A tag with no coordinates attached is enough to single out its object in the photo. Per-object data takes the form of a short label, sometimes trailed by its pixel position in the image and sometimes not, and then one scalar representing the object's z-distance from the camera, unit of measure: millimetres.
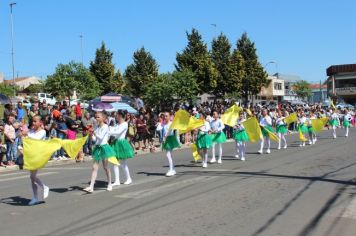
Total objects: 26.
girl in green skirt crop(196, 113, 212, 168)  15234
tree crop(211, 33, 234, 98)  53038
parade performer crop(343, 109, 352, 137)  30797
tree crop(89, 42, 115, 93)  55906
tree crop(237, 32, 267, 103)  58688
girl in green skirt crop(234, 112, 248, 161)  17522
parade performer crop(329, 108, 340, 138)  29308
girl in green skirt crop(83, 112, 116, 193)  10898
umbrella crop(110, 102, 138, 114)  31159
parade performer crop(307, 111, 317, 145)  24469
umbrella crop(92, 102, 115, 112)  29141
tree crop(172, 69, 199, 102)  41066
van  53175
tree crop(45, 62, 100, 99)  49125
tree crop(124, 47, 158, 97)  57062
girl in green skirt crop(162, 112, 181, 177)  13531
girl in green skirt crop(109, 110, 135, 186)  11734
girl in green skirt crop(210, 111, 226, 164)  16219
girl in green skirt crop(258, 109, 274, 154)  19984
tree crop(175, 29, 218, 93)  49188
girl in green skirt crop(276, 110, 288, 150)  22203
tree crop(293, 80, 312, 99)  118938
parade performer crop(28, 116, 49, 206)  9916
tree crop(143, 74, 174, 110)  40156
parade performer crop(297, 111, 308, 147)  23702
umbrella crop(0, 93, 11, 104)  27344
